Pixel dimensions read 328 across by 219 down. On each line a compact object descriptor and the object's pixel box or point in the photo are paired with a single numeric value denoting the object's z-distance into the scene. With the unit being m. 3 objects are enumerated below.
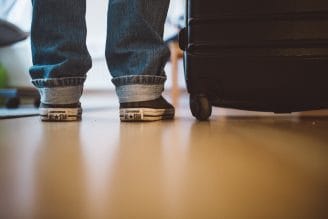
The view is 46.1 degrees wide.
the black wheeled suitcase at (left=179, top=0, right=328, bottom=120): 0.93
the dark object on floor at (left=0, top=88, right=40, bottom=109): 1.92
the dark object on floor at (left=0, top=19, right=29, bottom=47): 1.93
